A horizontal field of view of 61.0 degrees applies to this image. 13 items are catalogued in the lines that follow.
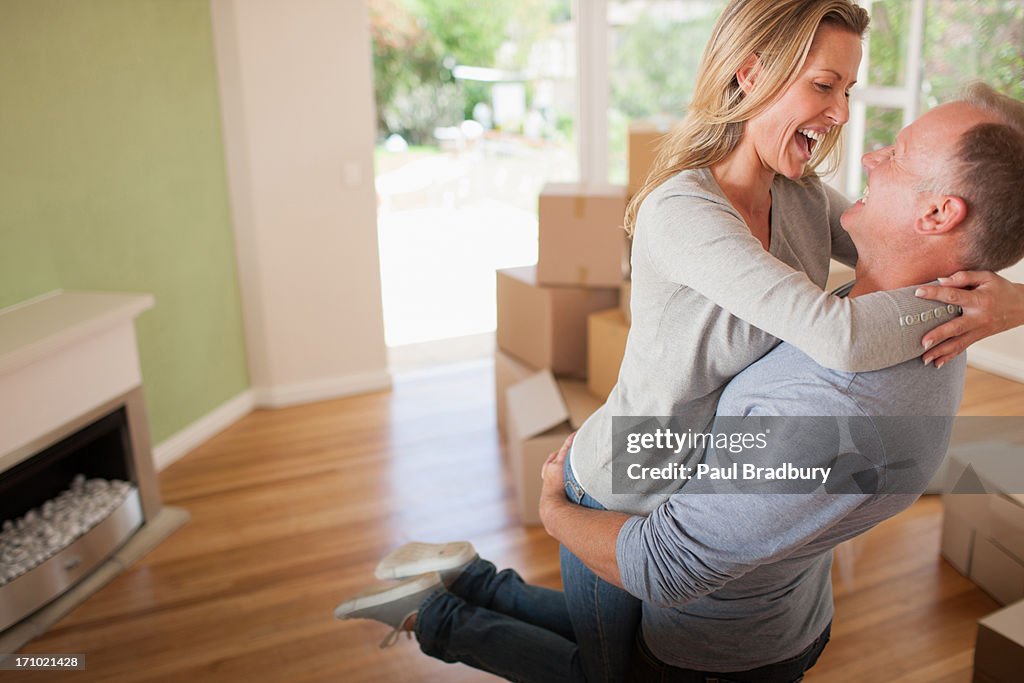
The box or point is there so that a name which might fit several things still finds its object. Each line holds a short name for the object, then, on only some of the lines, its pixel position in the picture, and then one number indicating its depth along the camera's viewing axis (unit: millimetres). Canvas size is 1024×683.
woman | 972
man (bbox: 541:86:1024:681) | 957
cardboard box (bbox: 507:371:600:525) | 2748
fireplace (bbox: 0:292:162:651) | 2225
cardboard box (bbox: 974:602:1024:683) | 1774
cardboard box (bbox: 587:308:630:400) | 2813
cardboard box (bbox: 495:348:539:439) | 3262
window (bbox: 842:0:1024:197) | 3590
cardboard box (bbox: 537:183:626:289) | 2945
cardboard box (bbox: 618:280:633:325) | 2871
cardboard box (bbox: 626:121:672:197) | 3039
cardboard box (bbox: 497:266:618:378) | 3111
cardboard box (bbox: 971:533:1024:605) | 2256
